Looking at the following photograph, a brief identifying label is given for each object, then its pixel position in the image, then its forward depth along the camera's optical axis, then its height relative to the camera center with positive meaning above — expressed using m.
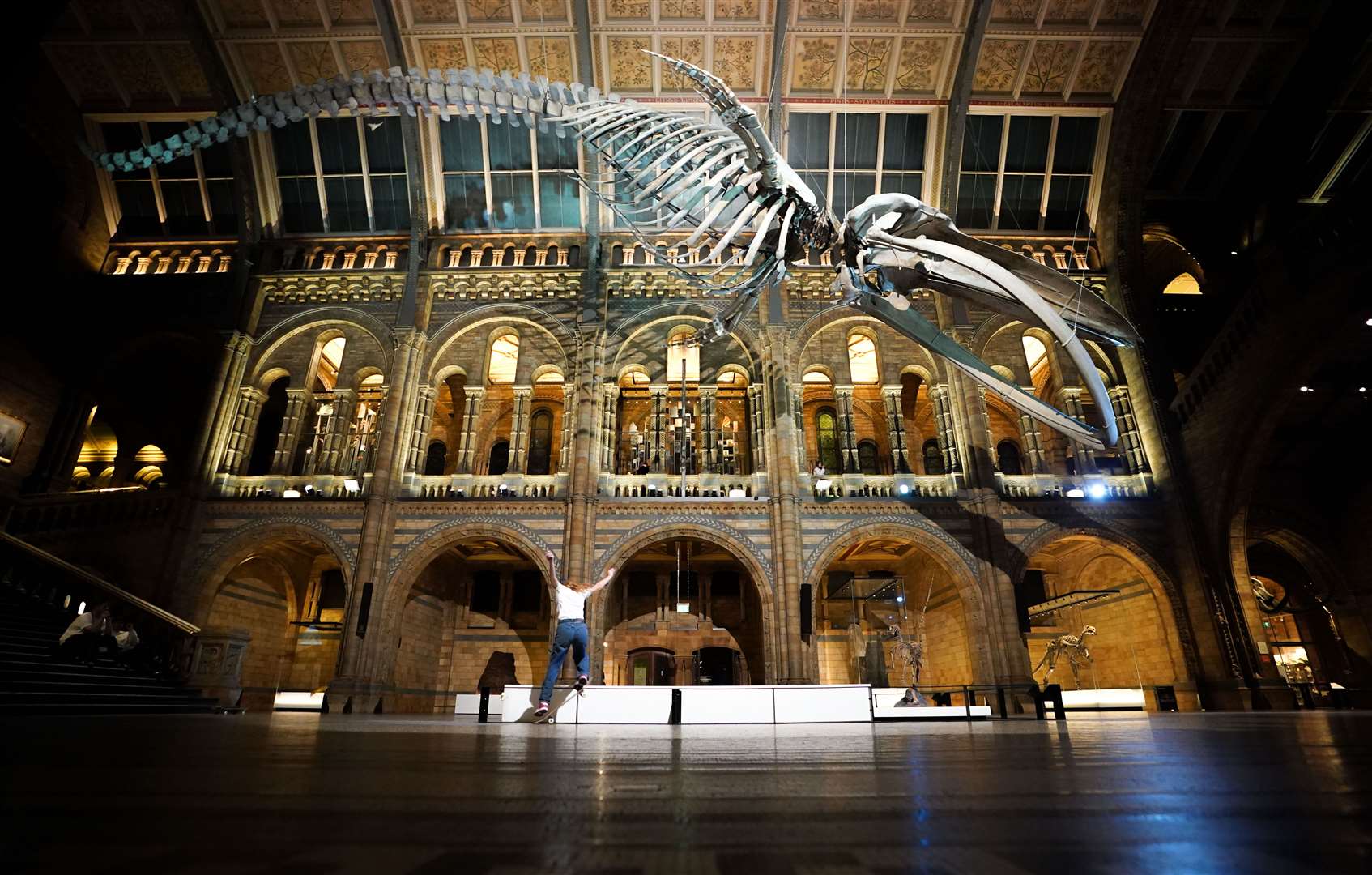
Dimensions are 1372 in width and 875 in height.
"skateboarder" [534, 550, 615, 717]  5.71 +0.38
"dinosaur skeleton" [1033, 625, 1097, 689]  14.37 +0.76
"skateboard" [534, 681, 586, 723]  5.84 -0.26
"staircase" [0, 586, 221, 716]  6.80 -0.05
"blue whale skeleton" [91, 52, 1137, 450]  6.54 +4.84
